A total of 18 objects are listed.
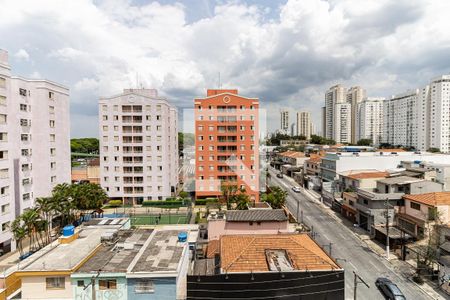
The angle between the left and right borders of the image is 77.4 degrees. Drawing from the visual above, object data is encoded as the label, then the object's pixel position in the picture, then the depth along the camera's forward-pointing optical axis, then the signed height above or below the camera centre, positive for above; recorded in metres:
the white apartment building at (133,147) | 58.56 -0.60
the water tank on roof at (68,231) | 24.66 -7.55
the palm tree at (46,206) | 34.50 -7.61
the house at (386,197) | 38.09 -7.65
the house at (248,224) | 33.19 -9.63
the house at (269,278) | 18.31 -8.89
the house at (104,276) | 18.53 -8.63
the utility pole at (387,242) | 32.07 -11.67
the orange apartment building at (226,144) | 57.41 -0.07
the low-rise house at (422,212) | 32.19 -8.56
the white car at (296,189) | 67.41 -11.36
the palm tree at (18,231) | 29.30 -8.89
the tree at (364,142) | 140.77 -0.15
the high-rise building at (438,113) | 112.06 +11.19
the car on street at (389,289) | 23.86 -13.04
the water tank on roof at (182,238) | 24.38 -8.16
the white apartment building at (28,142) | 35.16 +0.56
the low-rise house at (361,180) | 47.66 -6.65
